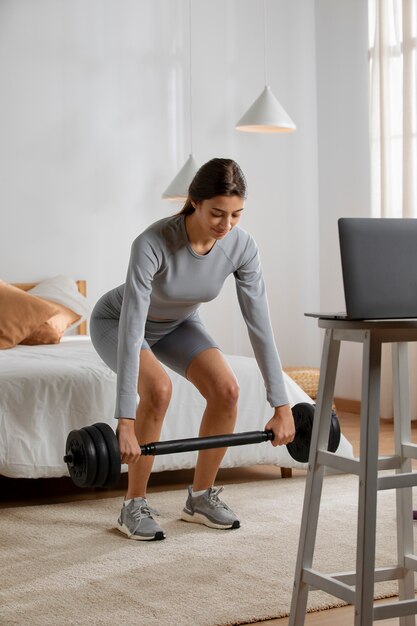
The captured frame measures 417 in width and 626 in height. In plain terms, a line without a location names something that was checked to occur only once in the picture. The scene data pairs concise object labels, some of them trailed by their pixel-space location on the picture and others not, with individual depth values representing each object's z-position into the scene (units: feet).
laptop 6.04
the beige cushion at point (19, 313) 15.37
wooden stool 6.01
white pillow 17.54
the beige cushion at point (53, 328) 16.20
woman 9.09
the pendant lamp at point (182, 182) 18.56
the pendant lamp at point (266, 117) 17.52
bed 11.57
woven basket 18.26
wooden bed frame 18.57
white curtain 18.33
